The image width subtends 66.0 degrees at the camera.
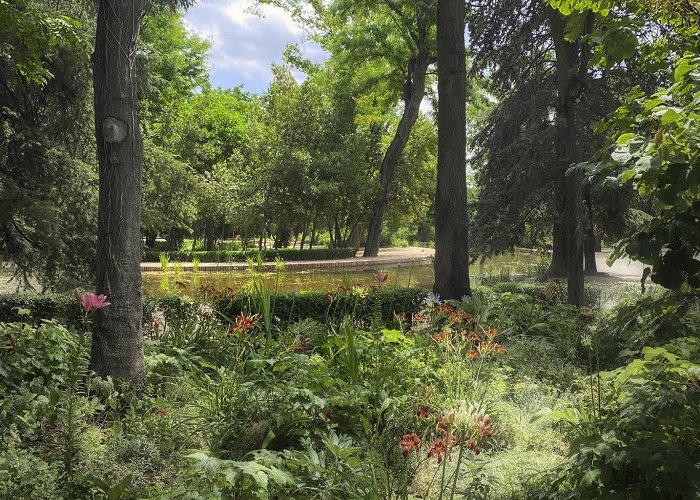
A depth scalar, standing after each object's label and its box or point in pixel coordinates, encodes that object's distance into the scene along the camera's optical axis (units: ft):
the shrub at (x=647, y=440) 5.57
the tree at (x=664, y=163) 5.29
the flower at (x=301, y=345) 12.71
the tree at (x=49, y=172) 25.43
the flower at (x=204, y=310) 18.84
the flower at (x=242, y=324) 11.96
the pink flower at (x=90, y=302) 9.36
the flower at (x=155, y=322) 16.90
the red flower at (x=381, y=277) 15.52
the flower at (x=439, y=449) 7.03
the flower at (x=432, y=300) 19.96
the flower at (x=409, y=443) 6.95
